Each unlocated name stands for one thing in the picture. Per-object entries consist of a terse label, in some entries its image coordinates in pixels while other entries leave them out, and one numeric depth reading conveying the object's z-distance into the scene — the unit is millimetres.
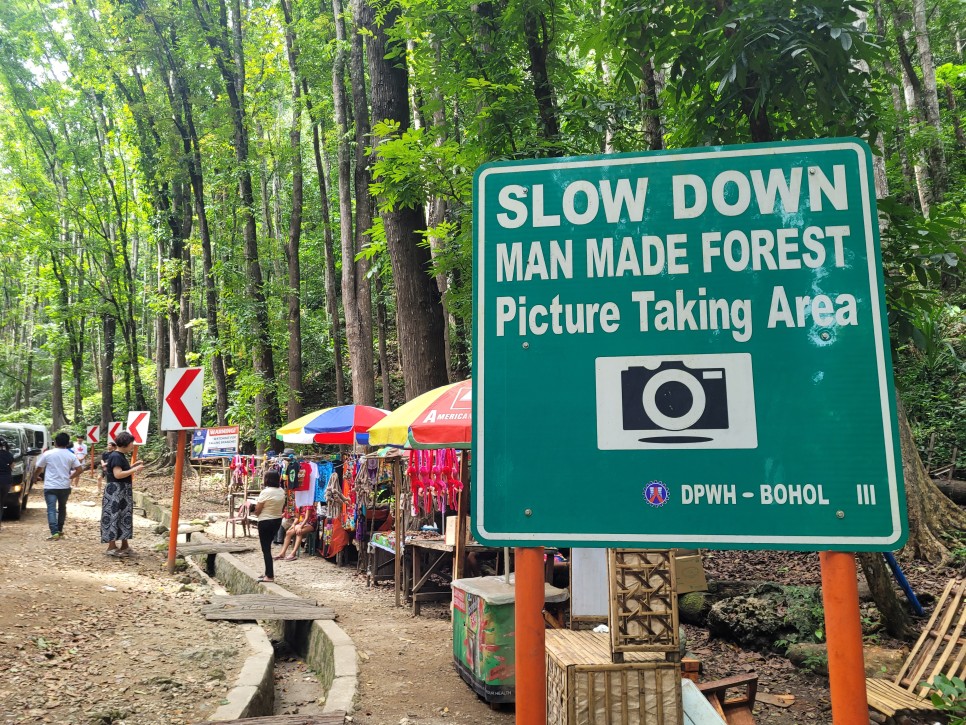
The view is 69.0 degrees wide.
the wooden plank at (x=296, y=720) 4688
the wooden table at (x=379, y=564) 11109
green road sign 1611
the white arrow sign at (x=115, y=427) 25700
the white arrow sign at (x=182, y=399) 10148
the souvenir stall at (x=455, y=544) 5938
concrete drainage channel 5348
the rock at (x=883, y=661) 6461
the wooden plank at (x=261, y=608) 7947
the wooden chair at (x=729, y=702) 5047
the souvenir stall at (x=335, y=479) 11992
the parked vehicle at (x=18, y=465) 16109
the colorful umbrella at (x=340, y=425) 11836
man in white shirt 13109
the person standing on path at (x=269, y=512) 10398
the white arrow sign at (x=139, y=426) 16828
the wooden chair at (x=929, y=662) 5520
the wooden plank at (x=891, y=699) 5410
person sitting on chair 13357
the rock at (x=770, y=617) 7574
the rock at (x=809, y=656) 6719
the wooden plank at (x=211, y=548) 11883
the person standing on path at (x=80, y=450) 27625
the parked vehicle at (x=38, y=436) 19844
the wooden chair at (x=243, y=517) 15523
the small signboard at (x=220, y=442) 18078
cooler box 5906
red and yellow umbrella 6969
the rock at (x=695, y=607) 8664
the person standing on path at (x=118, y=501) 11312
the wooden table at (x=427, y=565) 9195
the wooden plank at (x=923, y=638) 6008
